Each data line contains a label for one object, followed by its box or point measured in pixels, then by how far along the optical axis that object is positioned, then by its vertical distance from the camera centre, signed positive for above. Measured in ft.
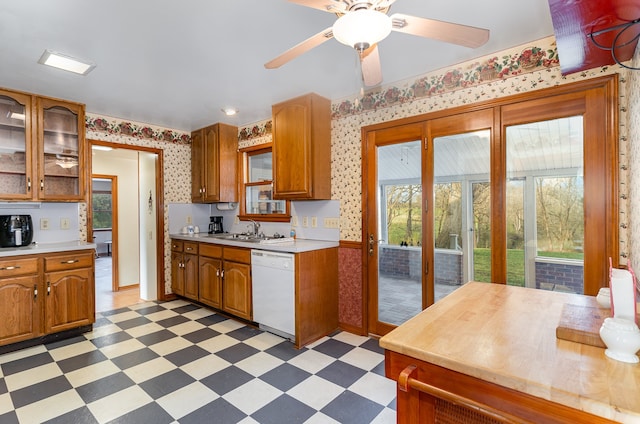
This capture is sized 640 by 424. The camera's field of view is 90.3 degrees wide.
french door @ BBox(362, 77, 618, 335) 6.57 +0.23
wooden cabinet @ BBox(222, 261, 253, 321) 10.62 -2.72
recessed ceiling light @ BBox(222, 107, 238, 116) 11.48 +3.68
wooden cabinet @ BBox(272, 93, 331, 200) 10.16 +2.05
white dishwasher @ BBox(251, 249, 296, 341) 9.34 -2.49
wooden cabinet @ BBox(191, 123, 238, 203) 13.43 +2.08
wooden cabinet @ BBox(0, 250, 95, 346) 8.90 -2.41
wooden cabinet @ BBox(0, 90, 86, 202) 9.57 +2.05
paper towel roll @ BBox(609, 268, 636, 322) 3.01 -0.87
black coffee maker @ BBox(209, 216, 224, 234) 14.66 -0.68
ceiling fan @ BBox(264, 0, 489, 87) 4.01 +2.46
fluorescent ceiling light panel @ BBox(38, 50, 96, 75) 7.41 +3.68
